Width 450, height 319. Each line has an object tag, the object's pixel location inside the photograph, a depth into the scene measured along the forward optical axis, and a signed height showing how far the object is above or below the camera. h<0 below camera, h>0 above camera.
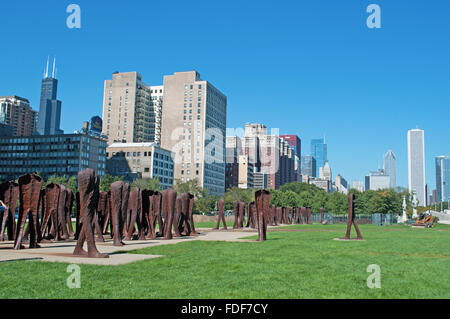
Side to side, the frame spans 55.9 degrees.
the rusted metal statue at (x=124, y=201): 18.12 +0.12
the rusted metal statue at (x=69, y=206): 21.93 -0.17
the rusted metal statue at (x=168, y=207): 22.61 -0.15
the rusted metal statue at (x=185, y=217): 25.13 -0.73
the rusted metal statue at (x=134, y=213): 20.64 -0.45
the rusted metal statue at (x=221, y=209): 35.17 -0.27
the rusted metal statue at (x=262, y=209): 21.33 -0.12
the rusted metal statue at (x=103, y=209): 21.41 -0.29
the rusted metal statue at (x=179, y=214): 24.59 -0.54
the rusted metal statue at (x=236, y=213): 38.01 -0.62
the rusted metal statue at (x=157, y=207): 22.78 -0.13
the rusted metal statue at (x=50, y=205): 19.62 -0.12
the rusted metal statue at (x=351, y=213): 22.86 -0.25
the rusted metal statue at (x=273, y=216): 46.10 -0.99
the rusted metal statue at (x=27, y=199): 15.22 +0.10
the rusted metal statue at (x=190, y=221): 26.31 -1.01
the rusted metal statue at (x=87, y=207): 13.20 -0.12
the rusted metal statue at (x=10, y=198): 17.84 +0.15
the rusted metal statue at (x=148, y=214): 22.44 -0.51
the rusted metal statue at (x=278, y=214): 48.69 -0.82
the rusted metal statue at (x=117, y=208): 17.44 -0.20
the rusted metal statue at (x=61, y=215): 20.23 -0.61
